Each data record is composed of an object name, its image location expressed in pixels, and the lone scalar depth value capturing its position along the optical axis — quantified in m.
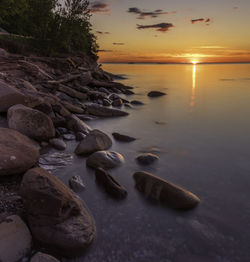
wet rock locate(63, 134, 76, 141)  5.88
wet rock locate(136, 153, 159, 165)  4.85
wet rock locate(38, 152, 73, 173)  4.41
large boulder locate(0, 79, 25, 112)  5.50
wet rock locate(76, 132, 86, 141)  5.92
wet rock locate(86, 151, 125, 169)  4.48
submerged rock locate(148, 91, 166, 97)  17.02
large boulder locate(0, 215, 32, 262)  2.24
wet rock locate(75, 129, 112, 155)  5.06
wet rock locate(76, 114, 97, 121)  8.54
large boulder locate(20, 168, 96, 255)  2.47
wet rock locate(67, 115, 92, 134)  6.39
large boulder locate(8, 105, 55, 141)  4.94
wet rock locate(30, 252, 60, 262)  2.21
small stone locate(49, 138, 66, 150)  5.27
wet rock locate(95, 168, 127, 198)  3.56
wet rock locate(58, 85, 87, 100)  10.84
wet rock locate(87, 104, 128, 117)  9.23
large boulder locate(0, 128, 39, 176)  3.40
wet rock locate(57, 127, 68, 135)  6.14
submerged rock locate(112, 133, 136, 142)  6.38
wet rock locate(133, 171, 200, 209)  3.32
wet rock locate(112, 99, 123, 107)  12.41
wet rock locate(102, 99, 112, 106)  11.98
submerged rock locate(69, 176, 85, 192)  3.74
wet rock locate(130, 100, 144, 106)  13.24
